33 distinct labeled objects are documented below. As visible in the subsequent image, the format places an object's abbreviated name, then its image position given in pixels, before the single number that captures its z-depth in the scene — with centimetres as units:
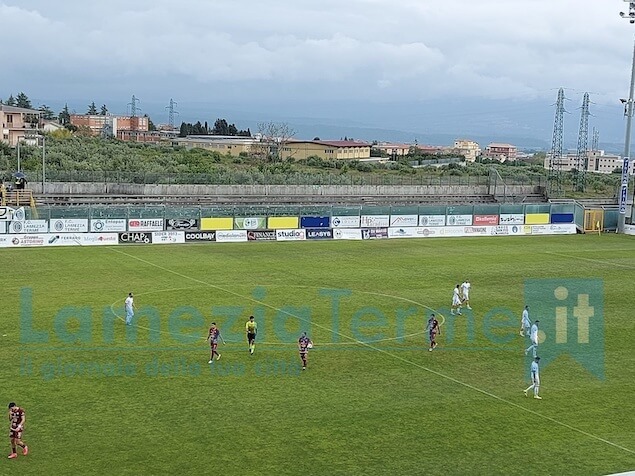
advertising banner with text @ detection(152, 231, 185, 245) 5803
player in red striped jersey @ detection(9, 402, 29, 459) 1997
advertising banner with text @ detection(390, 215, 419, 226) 6631
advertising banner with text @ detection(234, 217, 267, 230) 6114
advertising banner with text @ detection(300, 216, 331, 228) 6281
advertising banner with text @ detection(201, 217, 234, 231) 5991
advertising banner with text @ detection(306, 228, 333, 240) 6303
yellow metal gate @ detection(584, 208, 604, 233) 7388
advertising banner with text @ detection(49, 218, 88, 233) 5519
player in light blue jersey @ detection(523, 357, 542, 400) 2594
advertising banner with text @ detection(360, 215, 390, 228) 6533
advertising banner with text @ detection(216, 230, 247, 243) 6041
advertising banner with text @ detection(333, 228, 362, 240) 6397
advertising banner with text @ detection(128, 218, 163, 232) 5741
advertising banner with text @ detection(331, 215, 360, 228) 6409
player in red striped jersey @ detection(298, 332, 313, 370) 2817
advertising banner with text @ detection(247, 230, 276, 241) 6128
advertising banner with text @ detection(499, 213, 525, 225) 7031
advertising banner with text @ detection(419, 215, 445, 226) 6719
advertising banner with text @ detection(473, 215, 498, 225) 6919
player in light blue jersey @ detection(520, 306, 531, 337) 3384
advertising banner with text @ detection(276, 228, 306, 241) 6194
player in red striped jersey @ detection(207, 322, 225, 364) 2875
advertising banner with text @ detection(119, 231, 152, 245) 5691
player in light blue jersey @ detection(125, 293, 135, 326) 3338
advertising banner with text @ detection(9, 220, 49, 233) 5400
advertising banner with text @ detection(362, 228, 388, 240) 6494
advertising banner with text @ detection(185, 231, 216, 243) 5925
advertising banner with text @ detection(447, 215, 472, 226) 6819
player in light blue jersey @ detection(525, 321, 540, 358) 2970
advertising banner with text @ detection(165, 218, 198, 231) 5881
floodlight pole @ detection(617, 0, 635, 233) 7312
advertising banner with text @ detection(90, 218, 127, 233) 5628
